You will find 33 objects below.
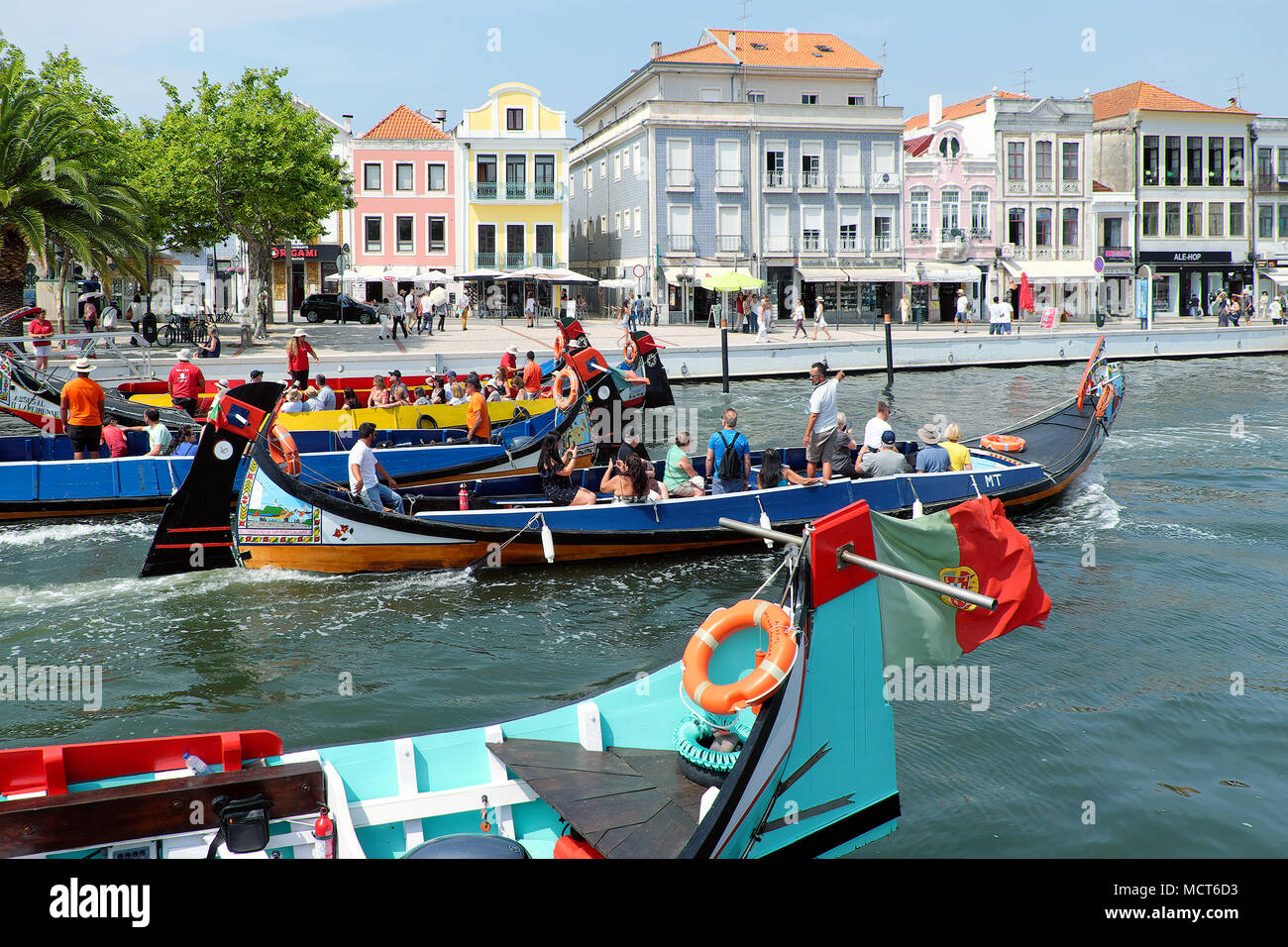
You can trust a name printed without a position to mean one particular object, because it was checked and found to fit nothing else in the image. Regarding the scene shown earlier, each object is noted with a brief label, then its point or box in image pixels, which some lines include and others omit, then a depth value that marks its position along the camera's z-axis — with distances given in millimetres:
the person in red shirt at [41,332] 20300
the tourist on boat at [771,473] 13695
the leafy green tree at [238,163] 30516
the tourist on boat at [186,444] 16391
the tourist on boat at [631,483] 13203
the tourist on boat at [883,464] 14047
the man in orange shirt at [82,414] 15750
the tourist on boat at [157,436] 15867
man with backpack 13656
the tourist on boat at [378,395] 19078
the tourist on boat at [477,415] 17328
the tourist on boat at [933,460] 14383
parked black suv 44250
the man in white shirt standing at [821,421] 14133
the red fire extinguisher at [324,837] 5445
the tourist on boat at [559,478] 13438
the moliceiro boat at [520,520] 12023
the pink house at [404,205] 49000
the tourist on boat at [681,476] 13734
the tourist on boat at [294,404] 18641
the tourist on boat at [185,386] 19250
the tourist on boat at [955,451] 14570
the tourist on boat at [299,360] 21516
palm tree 25656
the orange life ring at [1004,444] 16641
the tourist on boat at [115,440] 15914
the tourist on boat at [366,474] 12266
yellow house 47812
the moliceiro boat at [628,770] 5141
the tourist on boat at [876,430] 14367
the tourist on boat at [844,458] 14250
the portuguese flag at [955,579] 6098
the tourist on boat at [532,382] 20844
